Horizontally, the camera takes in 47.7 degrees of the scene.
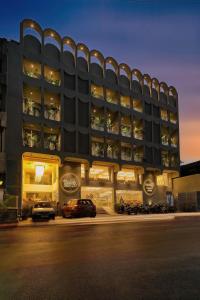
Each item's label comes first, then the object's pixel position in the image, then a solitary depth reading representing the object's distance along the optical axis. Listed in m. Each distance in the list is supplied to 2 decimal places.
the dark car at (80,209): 20.68
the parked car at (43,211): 18.16
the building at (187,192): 32.18
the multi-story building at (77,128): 23.19
